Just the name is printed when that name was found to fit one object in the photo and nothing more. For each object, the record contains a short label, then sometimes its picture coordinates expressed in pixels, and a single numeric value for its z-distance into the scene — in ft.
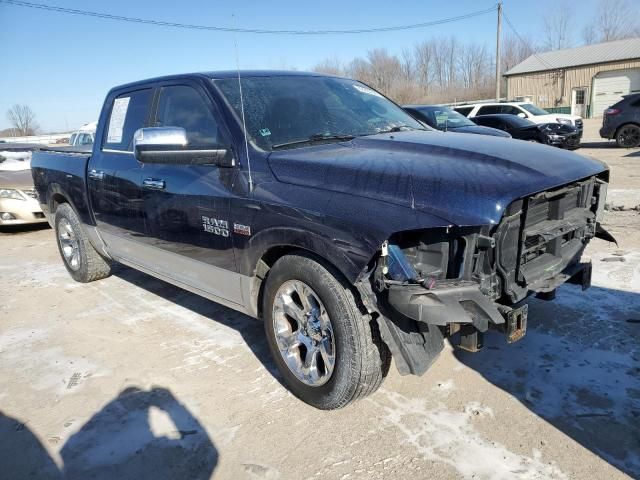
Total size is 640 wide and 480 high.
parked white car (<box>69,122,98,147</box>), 47.94
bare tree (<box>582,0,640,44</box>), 202.80
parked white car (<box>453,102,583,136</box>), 50.26
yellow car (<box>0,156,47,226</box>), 27.96
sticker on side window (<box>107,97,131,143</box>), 14.46
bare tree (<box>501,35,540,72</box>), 224.12
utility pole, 100.22
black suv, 48.62
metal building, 125.46
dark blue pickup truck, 7.63
